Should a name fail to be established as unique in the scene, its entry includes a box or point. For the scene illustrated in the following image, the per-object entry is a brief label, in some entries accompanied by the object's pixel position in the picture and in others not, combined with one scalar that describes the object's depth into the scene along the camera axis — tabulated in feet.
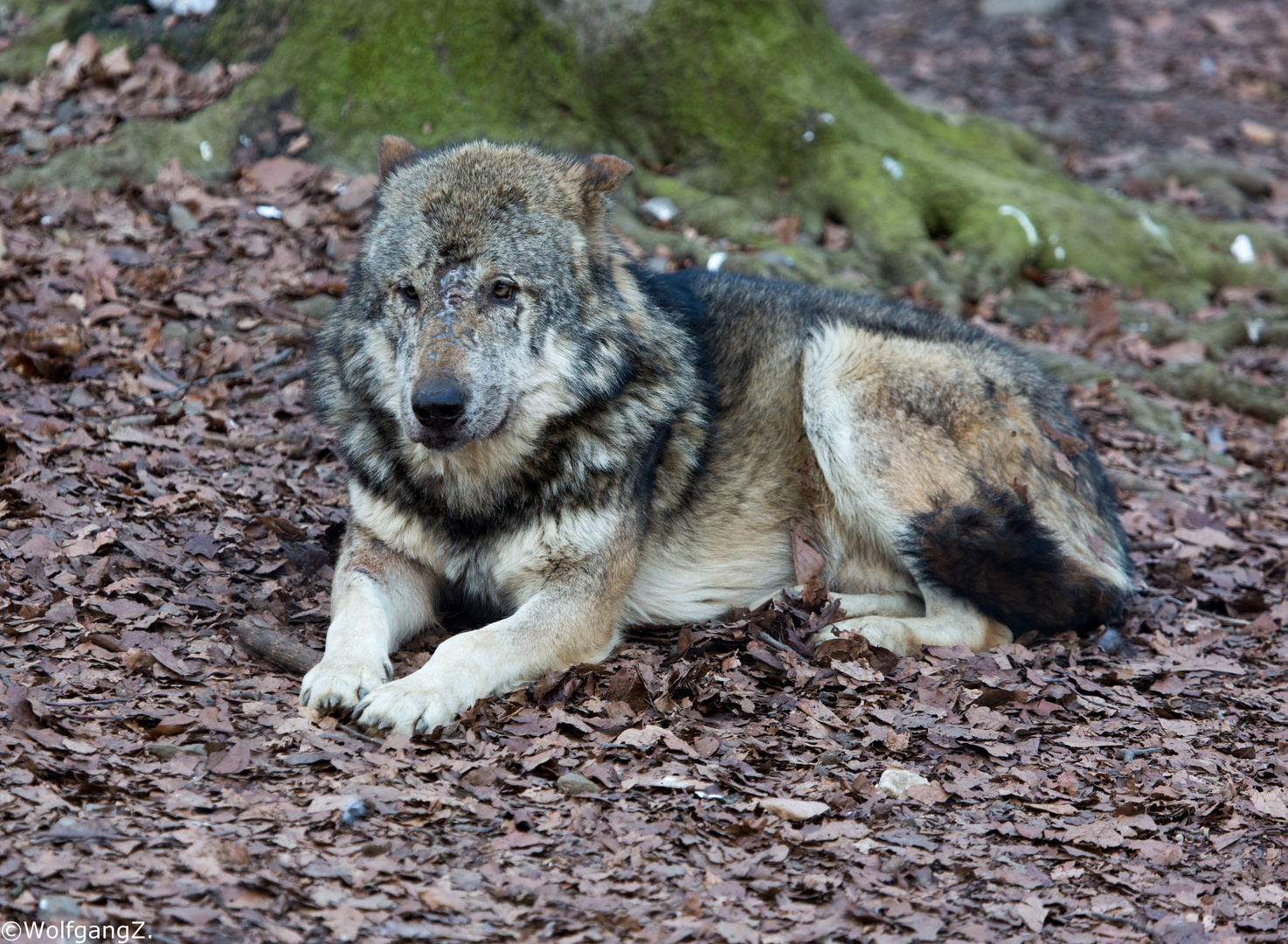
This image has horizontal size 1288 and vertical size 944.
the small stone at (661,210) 54.95
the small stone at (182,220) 47.11
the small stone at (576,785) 23.84
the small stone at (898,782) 25.03
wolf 28.37
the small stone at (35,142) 49.16
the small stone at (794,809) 23.58
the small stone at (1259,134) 87.56
